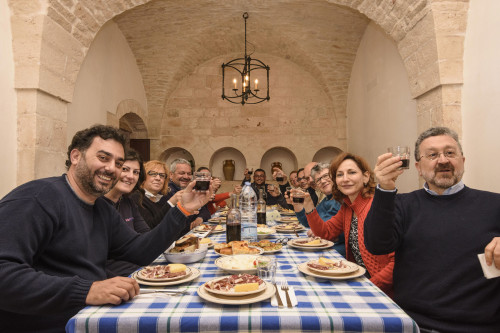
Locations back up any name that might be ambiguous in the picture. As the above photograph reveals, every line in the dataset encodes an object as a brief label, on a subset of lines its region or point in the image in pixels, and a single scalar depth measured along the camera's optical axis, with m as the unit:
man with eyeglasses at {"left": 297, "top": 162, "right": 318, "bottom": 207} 4.45
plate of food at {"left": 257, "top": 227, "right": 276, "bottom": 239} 2.29
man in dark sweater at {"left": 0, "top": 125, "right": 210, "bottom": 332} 1.07
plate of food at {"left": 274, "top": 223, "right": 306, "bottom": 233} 2.57
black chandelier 7.30
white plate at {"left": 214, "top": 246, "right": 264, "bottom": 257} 1.63
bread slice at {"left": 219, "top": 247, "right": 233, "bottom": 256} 1.72
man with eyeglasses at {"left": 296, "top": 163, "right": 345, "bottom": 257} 2.81
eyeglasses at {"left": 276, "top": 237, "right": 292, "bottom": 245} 2.07
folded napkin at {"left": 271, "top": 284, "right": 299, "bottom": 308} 1.07
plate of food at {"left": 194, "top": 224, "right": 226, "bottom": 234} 2.63
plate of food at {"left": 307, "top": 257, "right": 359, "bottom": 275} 1.32
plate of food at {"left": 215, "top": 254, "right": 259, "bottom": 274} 1.40
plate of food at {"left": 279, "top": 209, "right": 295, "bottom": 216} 4.03
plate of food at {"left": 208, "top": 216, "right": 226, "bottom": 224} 3.32
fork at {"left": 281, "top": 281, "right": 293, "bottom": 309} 1.05
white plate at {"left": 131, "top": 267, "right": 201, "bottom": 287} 1.24
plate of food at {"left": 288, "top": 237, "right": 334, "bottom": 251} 1.86
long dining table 0.95
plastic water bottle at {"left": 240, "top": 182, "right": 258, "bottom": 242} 2.12
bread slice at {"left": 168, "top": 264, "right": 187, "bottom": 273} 1.34
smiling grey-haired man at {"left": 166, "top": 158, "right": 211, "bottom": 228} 4.11
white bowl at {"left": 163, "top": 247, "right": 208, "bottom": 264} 1.60
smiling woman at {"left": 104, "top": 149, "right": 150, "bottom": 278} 2.12
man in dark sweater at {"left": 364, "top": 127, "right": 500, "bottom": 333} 1.35
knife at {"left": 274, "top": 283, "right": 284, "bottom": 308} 1.05
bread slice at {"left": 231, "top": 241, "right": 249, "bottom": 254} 1.68
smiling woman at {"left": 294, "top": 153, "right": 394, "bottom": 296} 1.82
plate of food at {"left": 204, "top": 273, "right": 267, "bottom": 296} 1.08
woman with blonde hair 2.72
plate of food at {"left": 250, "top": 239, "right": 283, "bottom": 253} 1.79
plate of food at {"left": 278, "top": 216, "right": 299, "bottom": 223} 3.24
